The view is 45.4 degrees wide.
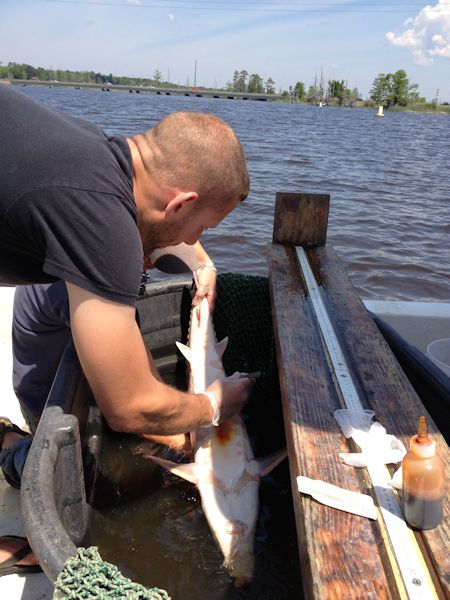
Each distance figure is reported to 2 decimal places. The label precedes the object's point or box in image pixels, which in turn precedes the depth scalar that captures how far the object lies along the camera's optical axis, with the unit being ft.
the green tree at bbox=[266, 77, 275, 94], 526.16
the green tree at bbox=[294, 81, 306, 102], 431.02
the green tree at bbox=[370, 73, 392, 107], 368.68
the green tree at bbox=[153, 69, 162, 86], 625.00
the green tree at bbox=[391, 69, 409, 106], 360.28
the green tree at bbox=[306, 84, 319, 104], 433.07
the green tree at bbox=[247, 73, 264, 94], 524.11
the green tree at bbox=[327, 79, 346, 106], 397.19
